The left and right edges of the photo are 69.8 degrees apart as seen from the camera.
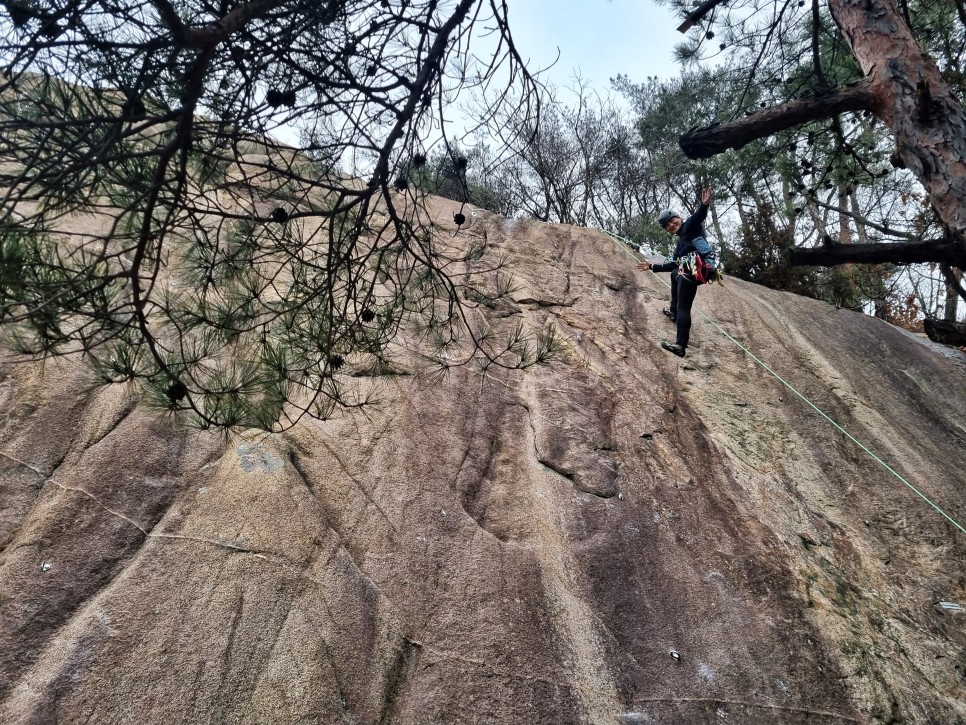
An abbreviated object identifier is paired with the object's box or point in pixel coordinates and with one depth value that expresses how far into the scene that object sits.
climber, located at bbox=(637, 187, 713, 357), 6.08
